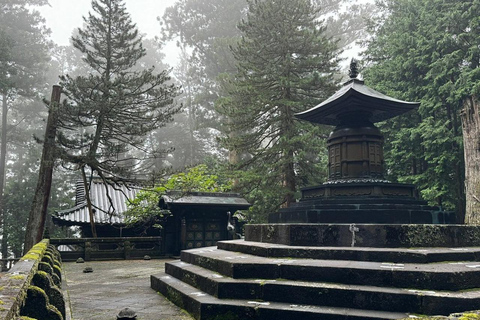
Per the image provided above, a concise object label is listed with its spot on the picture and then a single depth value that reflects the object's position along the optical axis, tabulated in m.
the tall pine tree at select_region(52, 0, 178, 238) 13.45
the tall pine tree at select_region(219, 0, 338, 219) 17.41
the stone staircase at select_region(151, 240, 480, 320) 4.22
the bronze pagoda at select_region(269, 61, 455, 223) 7.58
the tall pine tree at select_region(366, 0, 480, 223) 14.38
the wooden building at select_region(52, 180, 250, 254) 15.61
